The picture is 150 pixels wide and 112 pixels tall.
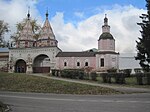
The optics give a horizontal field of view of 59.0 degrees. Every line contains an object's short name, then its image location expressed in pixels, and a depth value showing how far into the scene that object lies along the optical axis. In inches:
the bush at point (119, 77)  590.2
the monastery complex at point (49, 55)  1118.6
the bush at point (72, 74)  696.8
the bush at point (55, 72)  819.3
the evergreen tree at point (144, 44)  717.2
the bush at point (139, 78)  572.3
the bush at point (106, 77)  606.1
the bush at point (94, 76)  656.0
